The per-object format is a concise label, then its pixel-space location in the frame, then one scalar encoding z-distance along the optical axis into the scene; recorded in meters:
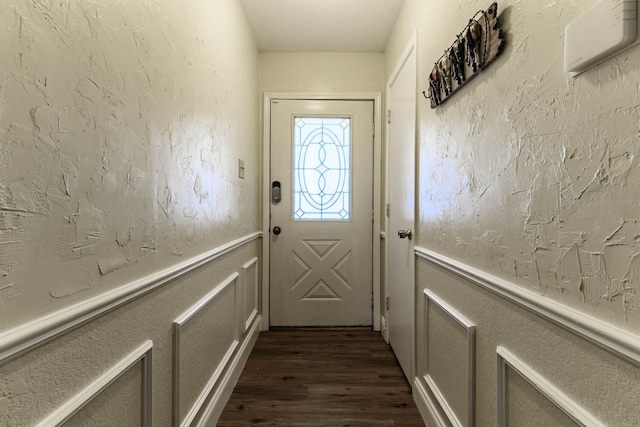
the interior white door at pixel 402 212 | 1.93
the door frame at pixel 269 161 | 2.79
